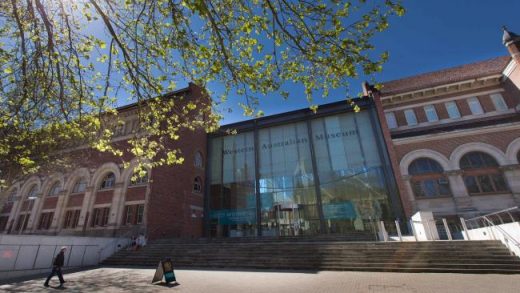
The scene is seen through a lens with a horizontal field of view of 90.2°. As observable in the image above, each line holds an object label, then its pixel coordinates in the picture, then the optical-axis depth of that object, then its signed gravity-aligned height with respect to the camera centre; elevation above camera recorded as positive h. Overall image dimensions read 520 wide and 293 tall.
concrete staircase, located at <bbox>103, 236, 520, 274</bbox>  10.27 -0.84
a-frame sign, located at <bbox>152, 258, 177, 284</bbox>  9.42 -0.91
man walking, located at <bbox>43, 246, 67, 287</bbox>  9.85 -0.50
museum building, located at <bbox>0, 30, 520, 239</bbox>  19.66 +5.77
